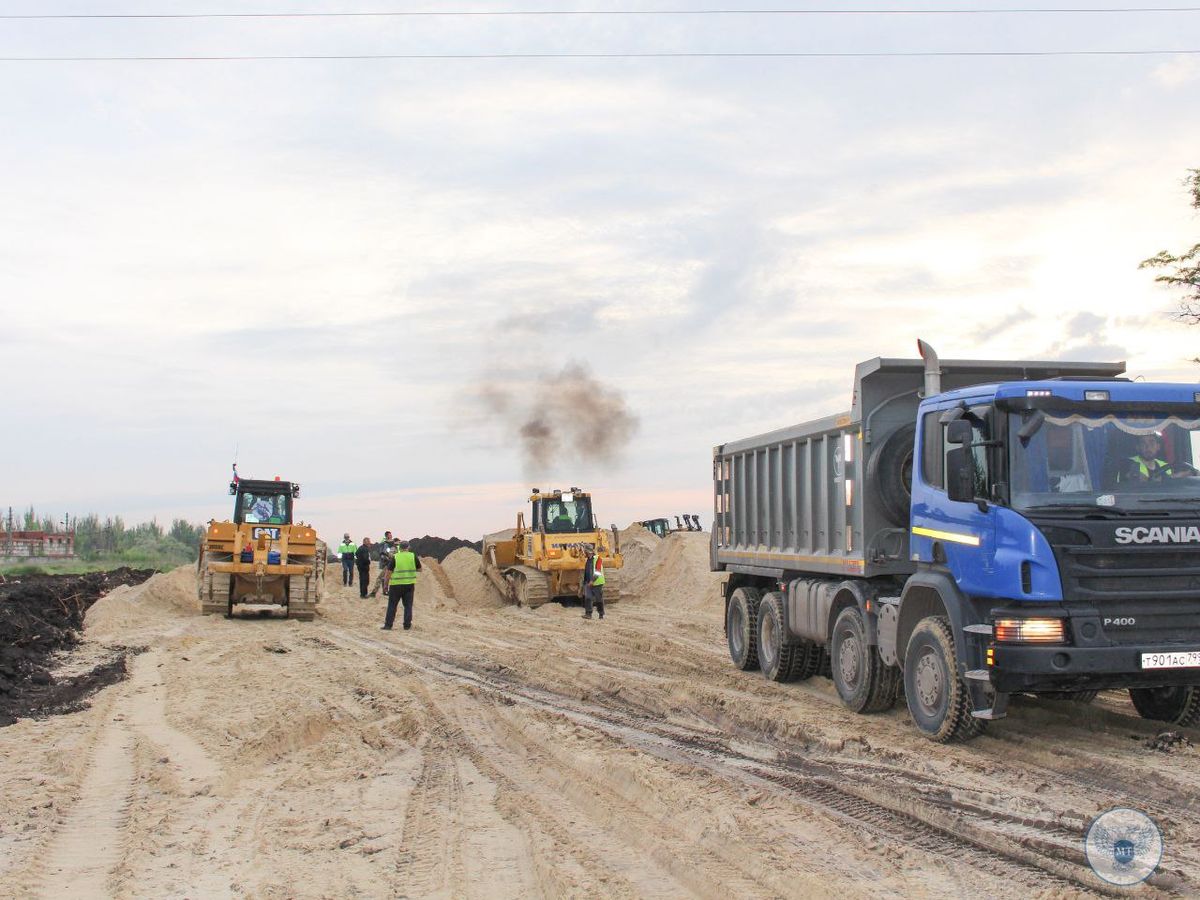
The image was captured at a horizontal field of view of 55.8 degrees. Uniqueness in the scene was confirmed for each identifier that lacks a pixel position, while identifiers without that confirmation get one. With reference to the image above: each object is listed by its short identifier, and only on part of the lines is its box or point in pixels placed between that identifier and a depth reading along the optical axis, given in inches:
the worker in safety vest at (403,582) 849.5
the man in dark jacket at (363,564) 1282.0
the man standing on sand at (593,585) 948.5
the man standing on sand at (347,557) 1433.3
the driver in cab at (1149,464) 342.0
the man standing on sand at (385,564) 1163.3
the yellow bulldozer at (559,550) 1074.7
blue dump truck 327.3
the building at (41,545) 2824.8
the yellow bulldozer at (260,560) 963.3
